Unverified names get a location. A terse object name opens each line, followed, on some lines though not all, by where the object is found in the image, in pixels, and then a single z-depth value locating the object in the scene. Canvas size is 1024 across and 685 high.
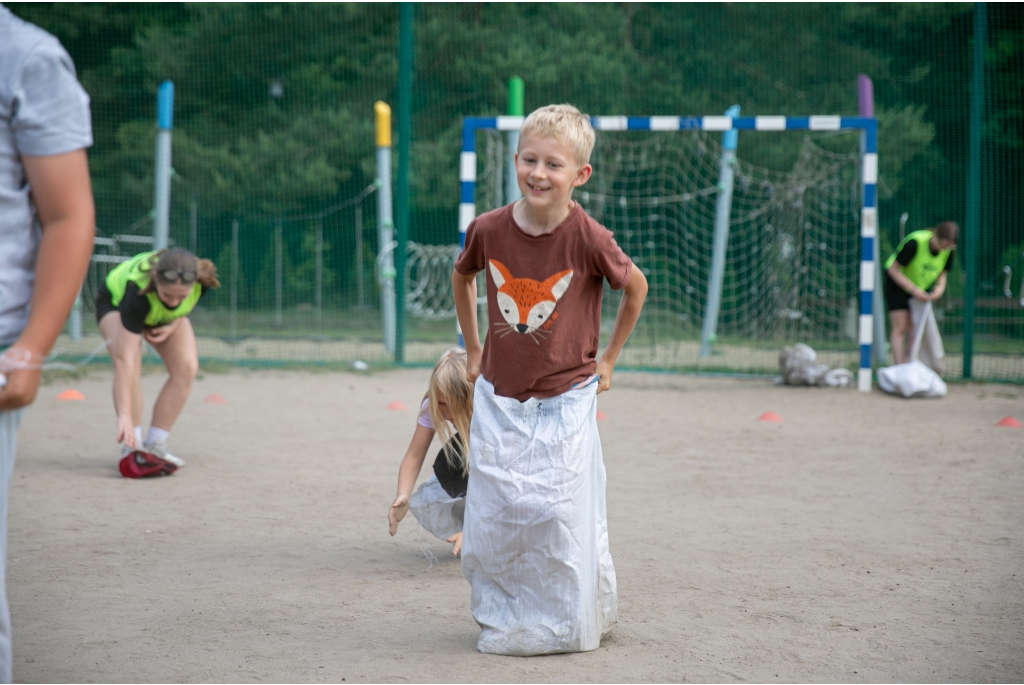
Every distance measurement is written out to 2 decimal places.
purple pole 11.02
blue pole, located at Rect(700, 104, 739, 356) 12.12
